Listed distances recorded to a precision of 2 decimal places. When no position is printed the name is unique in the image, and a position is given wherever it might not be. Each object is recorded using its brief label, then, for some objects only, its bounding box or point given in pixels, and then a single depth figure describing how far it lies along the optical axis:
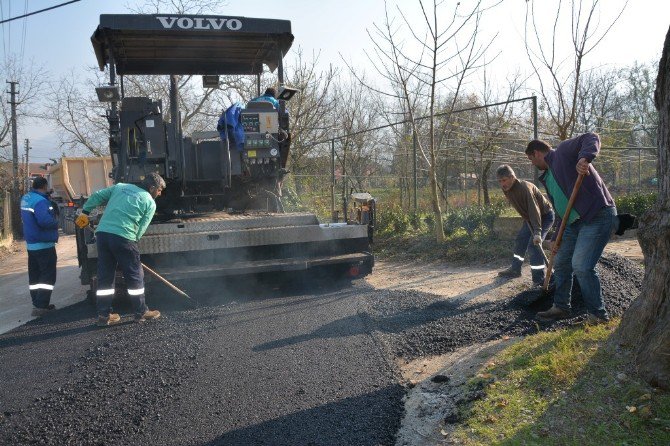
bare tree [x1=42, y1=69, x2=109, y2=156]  24.66
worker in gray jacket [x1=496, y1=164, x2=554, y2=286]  5.82
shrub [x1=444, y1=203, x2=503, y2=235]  8.67
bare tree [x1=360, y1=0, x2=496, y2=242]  8.70
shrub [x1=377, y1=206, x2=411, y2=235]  10.33
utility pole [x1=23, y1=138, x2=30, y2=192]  28.31
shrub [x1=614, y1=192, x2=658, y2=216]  9.16
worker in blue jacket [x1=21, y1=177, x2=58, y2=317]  6.61
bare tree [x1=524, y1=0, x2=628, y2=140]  7.66
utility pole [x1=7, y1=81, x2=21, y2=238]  20.14
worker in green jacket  5.31
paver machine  5.99
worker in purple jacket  4.09
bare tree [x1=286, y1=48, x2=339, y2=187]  16.47
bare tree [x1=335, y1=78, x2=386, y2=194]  19.39
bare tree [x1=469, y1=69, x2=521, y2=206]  12.05
